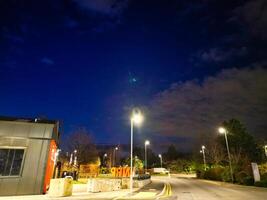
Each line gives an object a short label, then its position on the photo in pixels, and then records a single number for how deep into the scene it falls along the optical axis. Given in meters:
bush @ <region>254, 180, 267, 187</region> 24.58
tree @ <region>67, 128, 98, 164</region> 57.57
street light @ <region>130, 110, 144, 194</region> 20.05
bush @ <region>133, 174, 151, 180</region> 26.39
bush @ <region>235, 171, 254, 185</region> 27.92
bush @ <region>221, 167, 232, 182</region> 34.62
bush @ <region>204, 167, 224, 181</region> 38.78
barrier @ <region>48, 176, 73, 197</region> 15.41
